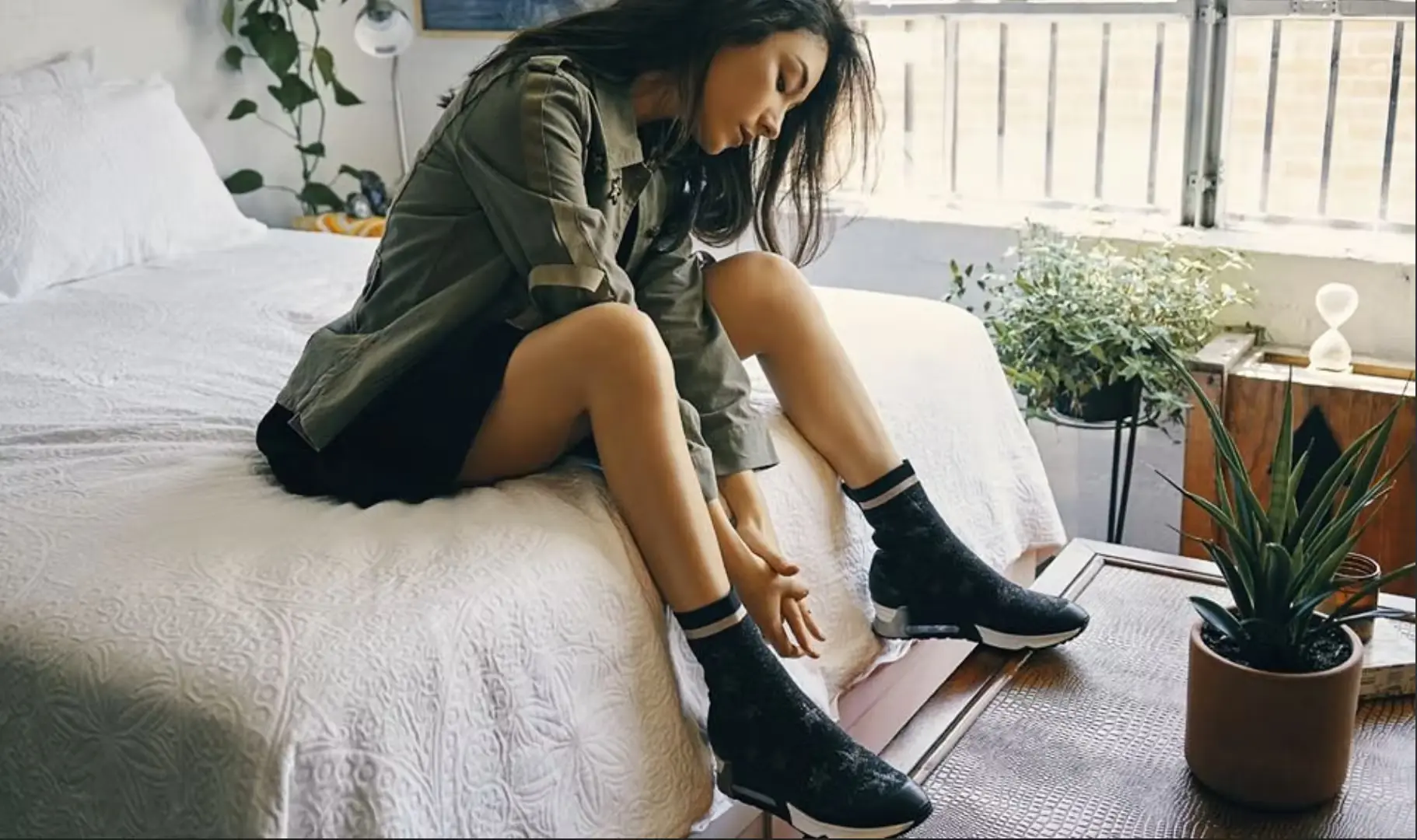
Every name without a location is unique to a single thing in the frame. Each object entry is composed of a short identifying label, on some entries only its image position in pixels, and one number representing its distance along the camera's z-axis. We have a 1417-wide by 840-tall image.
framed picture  3.22
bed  1.06
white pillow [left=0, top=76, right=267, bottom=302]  2.33
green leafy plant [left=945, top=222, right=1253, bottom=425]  2.32
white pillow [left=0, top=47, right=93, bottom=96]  2.48
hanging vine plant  3.01
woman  1.31
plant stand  2.39
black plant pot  2.36
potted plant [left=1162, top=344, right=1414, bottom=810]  1.34
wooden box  2.22
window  2.47
